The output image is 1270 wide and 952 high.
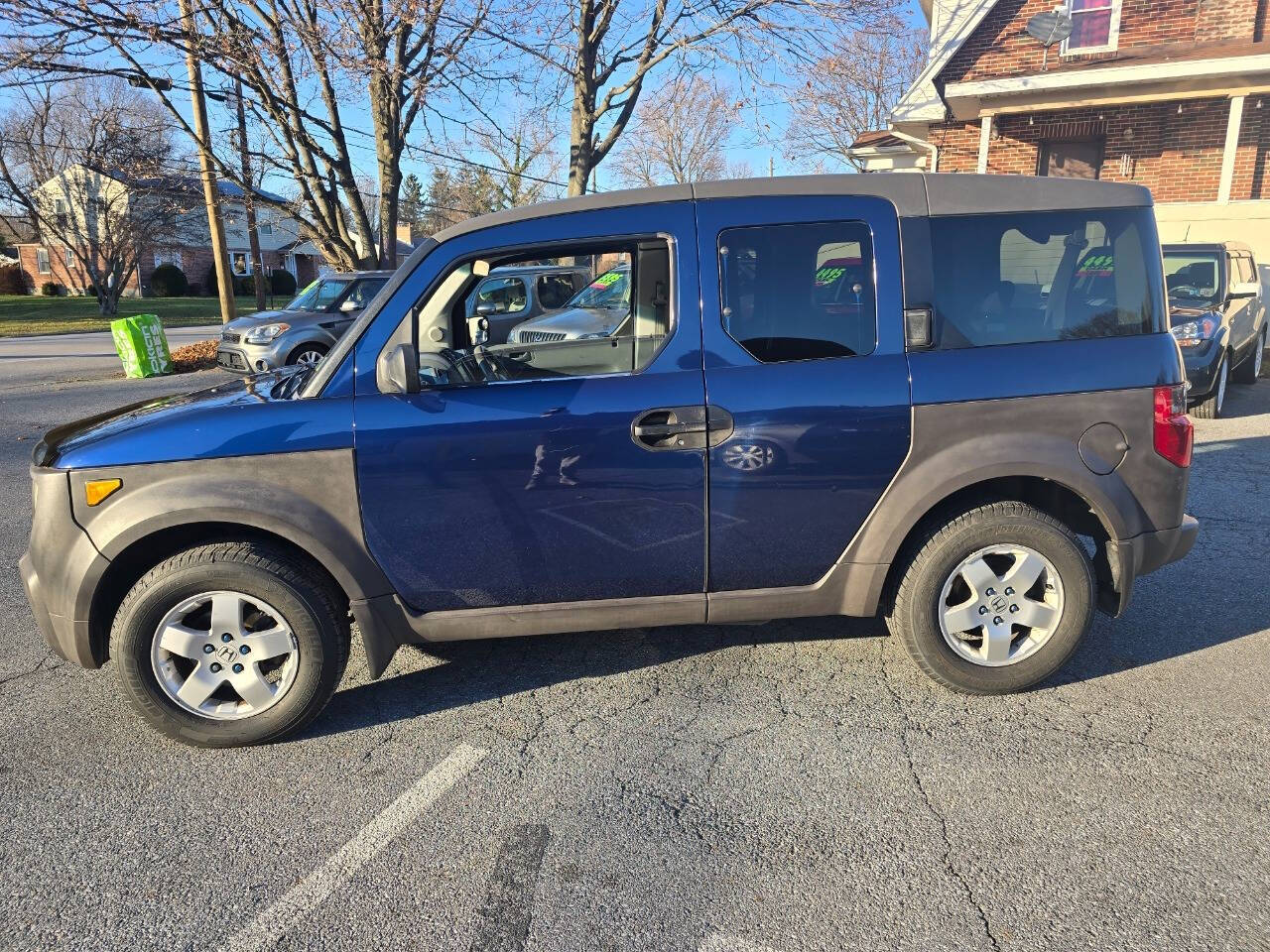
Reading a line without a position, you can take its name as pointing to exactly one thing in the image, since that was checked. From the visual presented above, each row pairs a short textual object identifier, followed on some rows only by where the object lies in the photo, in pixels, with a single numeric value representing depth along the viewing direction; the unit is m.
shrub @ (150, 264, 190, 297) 44.97
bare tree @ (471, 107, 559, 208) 16.09
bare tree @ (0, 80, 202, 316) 33.00
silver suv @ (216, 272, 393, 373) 11.84
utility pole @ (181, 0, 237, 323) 11.92
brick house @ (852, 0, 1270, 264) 14.54
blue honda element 2.94
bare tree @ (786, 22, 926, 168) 34.94
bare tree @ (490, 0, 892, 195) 13.23
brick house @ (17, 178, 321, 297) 42.41
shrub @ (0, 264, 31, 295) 43.94
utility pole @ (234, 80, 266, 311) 13.38
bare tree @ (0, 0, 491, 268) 11.28
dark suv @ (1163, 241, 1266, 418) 8.14
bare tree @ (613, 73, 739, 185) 39.81
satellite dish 14.58
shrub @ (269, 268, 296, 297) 49.78
